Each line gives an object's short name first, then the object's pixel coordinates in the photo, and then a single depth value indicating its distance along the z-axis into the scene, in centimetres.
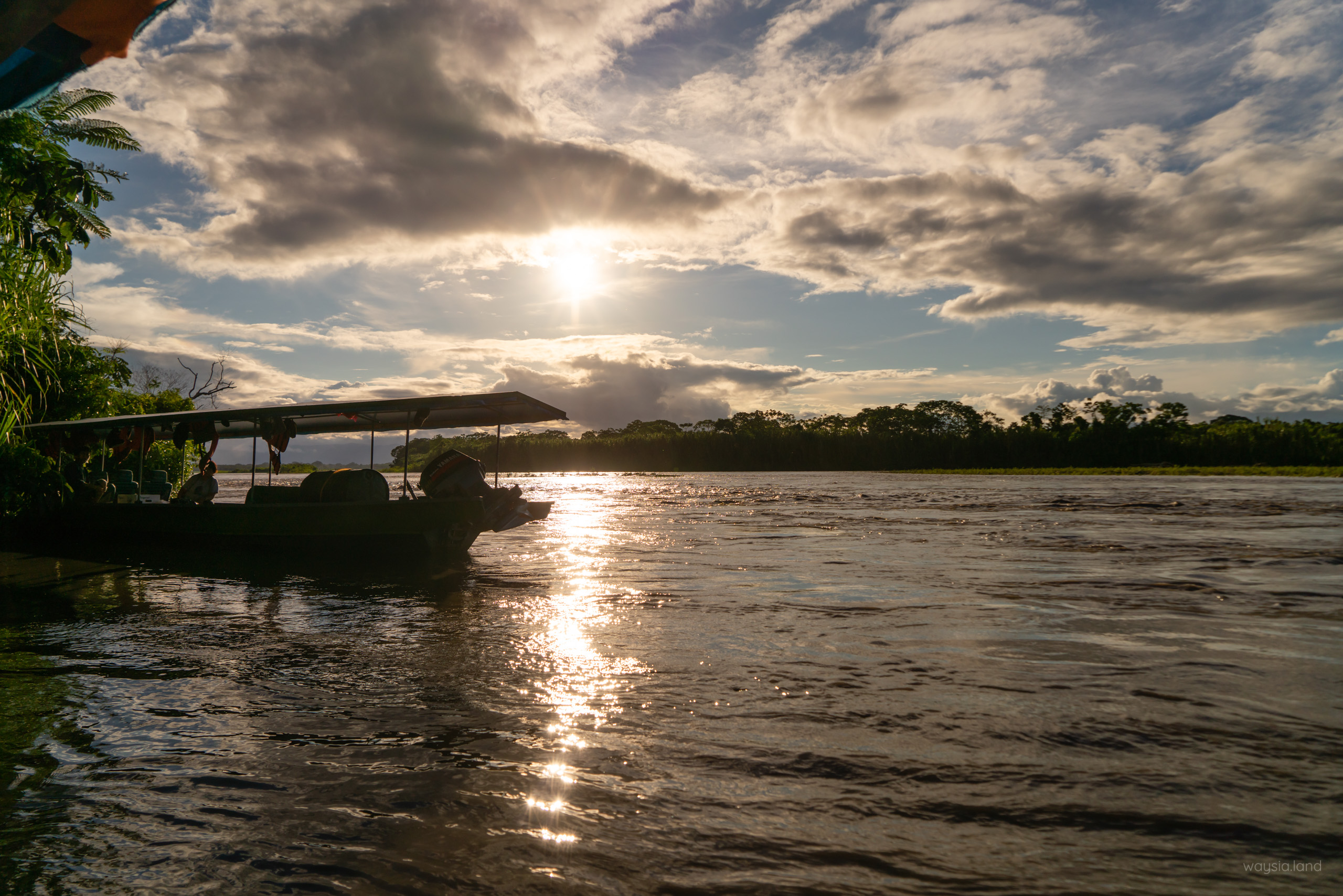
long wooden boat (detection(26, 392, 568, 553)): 1301
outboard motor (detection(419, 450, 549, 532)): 1352
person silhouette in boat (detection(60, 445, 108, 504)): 1722
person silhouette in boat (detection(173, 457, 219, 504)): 1592
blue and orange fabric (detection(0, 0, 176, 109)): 306
